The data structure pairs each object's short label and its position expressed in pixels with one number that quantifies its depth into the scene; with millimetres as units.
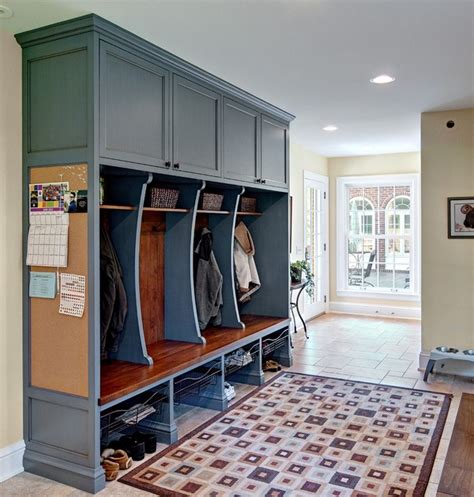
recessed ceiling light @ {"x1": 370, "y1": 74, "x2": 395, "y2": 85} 3859
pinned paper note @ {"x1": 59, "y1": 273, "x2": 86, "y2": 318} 2809
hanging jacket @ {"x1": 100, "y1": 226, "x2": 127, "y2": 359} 3199
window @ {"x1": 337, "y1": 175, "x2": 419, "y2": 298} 7895
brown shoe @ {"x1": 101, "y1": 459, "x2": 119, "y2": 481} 2900
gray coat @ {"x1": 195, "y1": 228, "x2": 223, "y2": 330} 4336
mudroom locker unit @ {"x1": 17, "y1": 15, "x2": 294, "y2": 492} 2787
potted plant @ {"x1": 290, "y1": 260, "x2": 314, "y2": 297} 6148
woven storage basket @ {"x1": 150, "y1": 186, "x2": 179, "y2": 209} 3639
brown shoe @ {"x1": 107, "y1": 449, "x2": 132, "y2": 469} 3004
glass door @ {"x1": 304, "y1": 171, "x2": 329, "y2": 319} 7543
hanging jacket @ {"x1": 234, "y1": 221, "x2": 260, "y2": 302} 4867
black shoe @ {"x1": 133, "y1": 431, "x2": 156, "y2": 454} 3239
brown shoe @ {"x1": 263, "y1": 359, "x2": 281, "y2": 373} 5000
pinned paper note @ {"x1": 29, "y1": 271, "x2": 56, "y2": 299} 2902
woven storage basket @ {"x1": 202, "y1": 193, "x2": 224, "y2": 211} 4246
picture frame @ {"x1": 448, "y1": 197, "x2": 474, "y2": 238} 4922
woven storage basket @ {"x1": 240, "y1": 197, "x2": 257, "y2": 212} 5043
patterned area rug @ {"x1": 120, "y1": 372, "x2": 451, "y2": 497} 2834
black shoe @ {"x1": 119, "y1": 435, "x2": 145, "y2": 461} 3137
